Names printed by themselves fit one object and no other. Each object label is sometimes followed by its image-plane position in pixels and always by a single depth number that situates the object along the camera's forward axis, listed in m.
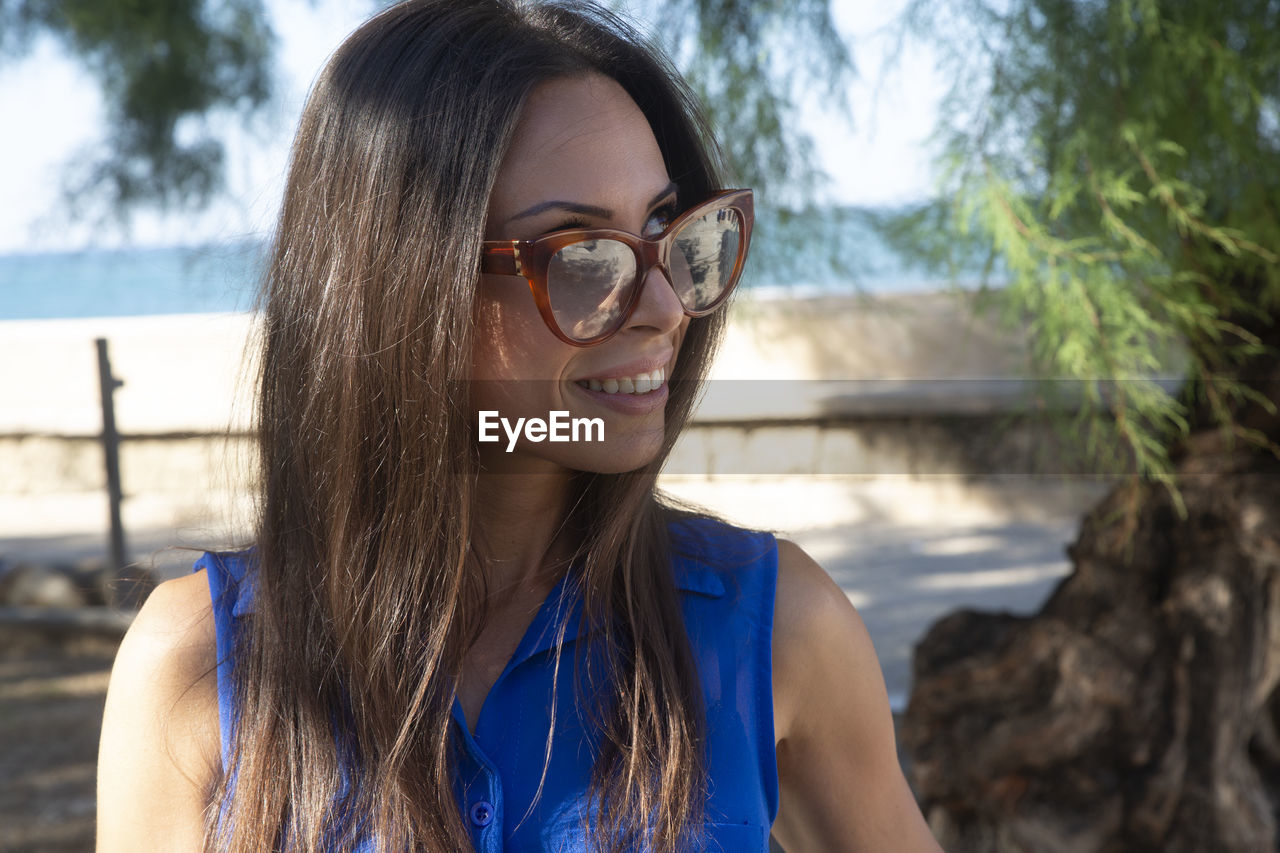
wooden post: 4.37
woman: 1.03
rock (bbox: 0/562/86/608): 5.08
